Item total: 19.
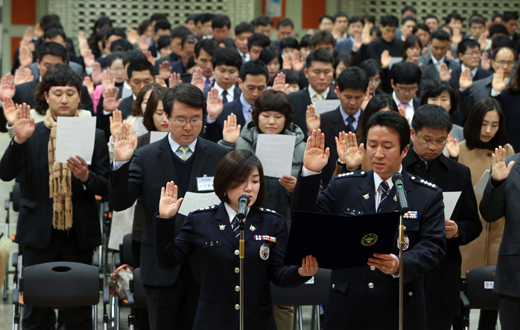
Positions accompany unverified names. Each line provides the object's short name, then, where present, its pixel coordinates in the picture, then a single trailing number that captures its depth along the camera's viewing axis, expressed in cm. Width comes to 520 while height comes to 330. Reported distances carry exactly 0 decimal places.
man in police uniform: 706
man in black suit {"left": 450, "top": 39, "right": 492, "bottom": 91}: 2008
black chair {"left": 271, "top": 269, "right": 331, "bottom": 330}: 977
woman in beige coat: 1052
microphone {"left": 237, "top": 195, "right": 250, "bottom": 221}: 662
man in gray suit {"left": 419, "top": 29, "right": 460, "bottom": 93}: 2042
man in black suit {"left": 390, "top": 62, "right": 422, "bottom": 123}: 1368
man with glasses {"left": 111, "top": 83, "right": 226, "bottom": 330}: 846
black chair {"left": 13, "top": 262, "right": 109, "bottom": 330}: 948
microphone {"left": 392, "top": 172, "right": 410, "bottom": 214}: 647
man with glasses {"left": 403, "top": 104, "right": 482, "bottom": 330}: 878
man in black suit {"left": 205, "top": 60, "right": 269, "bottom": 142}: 1277
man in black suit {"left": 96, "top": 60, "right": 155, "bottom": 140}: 1446
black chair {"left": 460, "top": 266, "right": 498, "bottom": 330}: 965
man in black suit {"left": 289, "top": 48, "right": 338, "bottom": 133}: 1383
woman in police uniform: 714
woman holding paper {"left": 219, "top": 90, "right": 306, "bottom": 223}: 1010
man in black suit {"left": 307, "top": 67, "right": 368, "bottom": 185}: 1201
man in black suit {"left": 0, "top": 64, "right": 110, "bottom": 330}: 1025
